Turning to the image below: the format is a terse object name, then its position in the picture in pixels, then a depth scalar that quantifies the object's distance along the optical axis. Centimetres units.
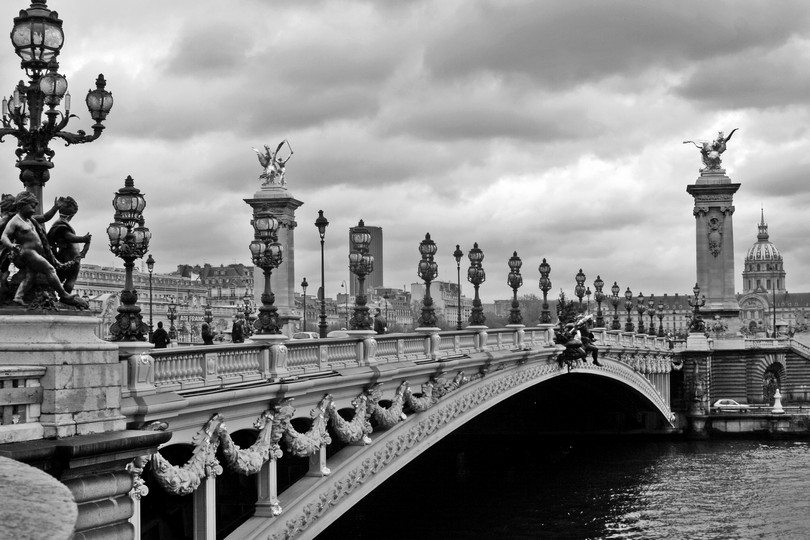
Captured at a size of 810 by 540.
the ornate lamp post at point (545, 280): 4812
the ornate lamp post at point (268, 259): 2269
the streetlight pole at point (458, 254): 4434
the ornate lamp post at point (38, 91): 1402
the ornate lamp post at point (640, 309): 9073
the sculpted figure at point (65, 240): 1427
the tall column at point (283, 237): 6000
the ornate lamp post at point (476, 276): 3806
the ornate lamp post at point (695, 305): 8794
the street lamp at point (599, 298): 6734
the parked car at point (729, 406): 7800
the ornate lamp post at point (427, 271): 3247
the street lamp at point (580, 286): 5737
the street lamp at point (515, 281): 4303
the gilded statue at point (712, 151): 9988
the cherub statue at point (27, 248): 1339
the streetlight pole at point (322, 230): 3653
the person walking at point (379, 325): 3388
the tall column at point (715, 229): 9788
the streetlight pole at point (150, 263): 3751
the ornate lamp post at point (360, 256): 2837
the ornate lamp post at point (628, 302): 8354
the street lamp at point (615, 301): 8034
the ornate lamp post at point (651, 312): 9089
